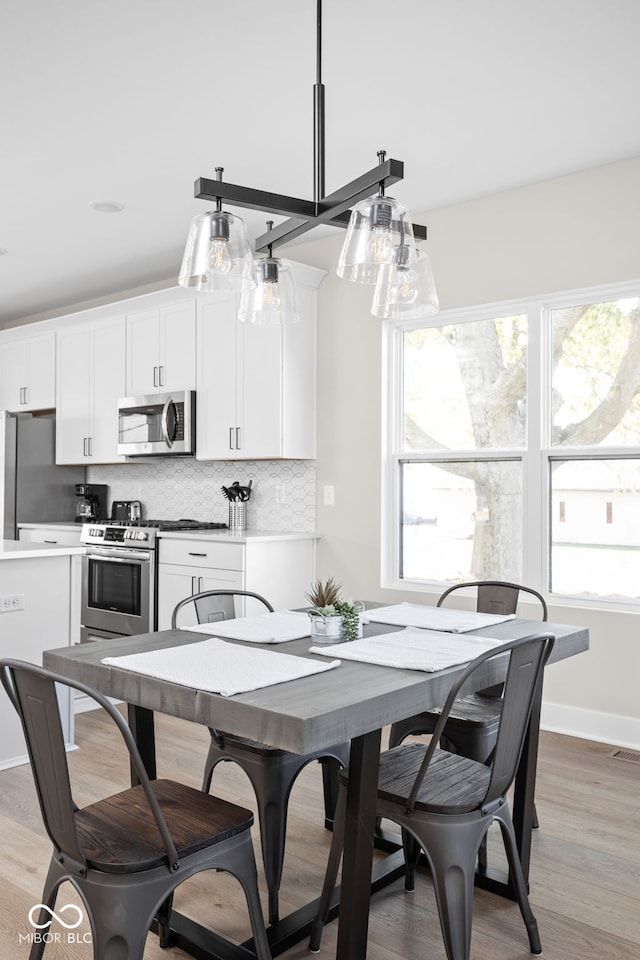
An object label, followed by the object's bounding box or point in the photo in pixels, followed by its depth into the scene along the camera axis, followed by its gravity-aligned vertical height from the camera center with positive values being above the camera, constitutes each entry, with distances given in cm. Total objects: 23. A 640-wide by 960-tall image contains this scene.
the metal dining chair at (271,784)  215 -78
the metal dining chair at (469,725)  242 -71
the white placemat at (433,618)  248 -40
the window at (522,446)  379 +27
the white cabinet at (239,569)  448 -42
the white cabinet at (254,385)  472 +70
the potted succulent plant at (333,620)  227 -35
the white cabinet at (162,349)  523 +102
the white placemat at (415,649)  197 -41
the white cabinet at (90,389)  581 +83
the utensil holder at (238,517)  518 -13
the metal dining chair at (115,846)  154 -71
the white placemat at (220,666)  177 -41
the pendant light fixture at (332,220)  193 +70
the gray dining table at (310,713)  158 -45
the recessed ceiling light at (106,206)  427 +159
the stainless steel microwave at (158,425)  520 +49
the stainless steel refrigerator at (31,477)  613 +17
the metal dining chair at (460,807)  177 -72
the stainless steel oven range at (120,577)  498 -52
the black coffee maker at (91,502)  634 -4
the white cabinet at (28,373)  639 +104
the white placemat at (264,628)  230 -40
